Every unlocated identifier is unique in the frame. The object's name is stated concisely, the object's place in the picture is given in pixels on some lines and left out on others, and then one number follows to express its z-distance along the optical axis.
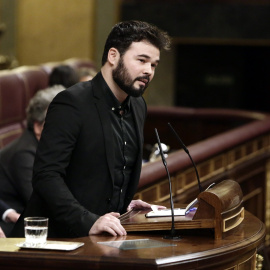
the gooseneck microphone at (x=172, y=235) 4.80
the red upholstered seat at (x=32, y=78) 11.97
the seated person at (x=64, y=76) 11.00
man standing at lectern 4.95
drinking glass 4.48
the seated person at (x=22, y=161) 7.41
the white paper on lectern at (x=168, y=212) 5.03
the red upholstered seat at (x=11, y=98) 11.21
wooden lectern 4.77
